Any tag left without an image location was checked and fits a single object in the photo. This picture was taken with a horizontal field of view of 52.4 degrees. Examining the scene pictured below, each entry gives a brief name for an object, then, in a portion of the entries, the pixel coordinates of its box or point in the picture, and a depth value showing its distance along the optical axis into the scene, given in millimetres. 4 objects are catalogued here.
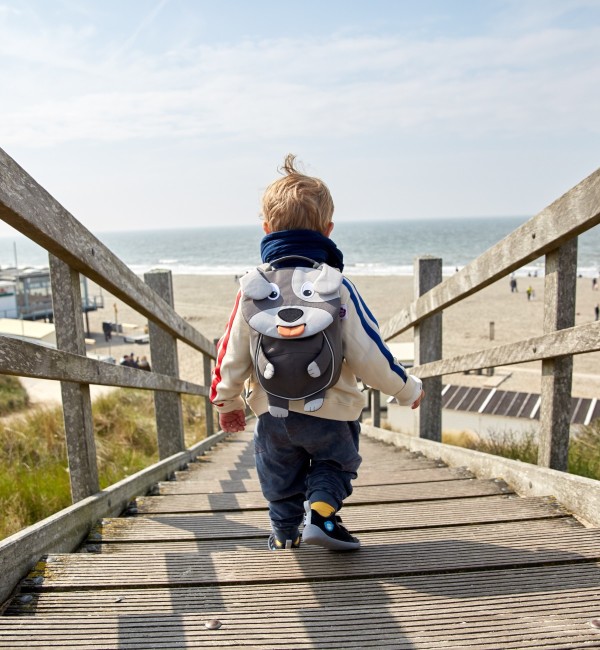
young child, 1890
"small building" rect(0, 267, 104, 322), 25031
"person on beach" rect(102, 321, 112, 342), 24530
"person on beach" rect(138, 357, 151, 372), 15993
